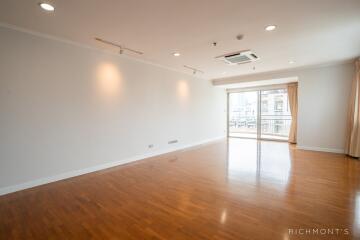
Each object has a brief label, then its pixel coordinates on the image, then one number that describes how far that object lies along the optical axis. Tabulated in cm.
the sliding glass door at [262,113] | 724
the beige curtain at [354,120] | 458
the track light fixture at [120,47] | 340
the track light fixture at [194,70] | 553
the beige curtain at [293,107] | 673
